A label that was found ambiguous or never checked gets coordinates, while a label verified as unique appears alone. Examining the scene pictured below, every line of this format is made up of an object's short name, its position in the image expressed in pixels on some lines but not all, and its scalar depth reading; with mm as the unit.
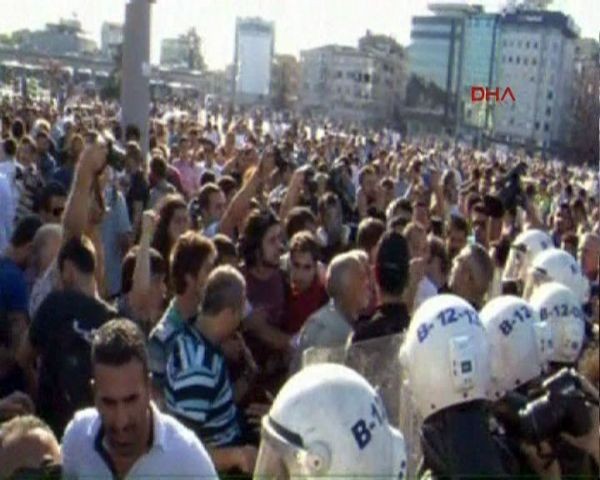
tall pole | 15984
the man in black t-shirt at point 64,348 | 5016
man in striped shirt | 4746
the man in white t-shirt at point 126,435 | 3688
